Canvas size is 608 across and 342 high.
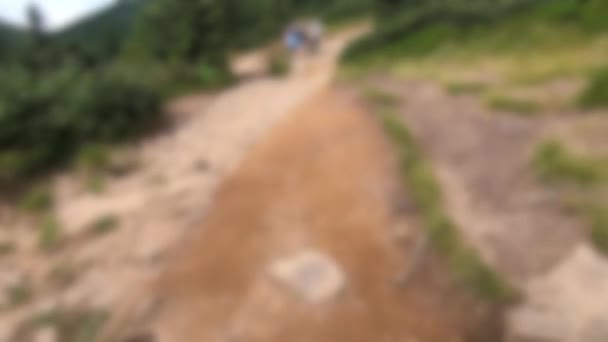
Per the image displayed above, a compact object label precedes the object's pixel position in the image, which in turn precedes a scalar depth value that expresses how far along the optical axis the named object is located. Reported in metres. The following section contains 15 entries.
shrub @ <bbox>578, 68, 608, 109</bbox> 6.22
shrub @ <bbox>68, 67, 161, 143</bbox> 8.82
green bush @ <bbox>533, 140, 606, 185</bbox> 4.91
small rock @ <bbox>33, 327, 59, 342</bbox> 4.66
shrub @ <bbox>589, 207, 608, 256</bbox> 4.14
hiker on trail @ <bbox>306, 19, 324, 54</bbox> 15.30
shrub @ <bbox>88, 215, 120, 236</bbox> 6.30
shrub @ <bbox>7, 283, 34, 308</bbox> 5.41
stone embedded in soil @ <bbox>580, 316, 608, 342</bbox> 3.54
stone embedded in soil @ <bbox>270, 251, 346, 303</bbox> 4.66
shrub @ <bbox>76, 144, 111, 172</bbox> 8.11
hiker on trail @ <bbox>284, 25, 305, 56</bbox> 15.00
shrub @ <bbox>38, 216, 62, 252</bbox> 6.29
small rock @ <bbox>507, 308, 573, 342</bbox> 3.60
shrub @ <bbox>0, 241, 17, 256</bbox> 6.46
